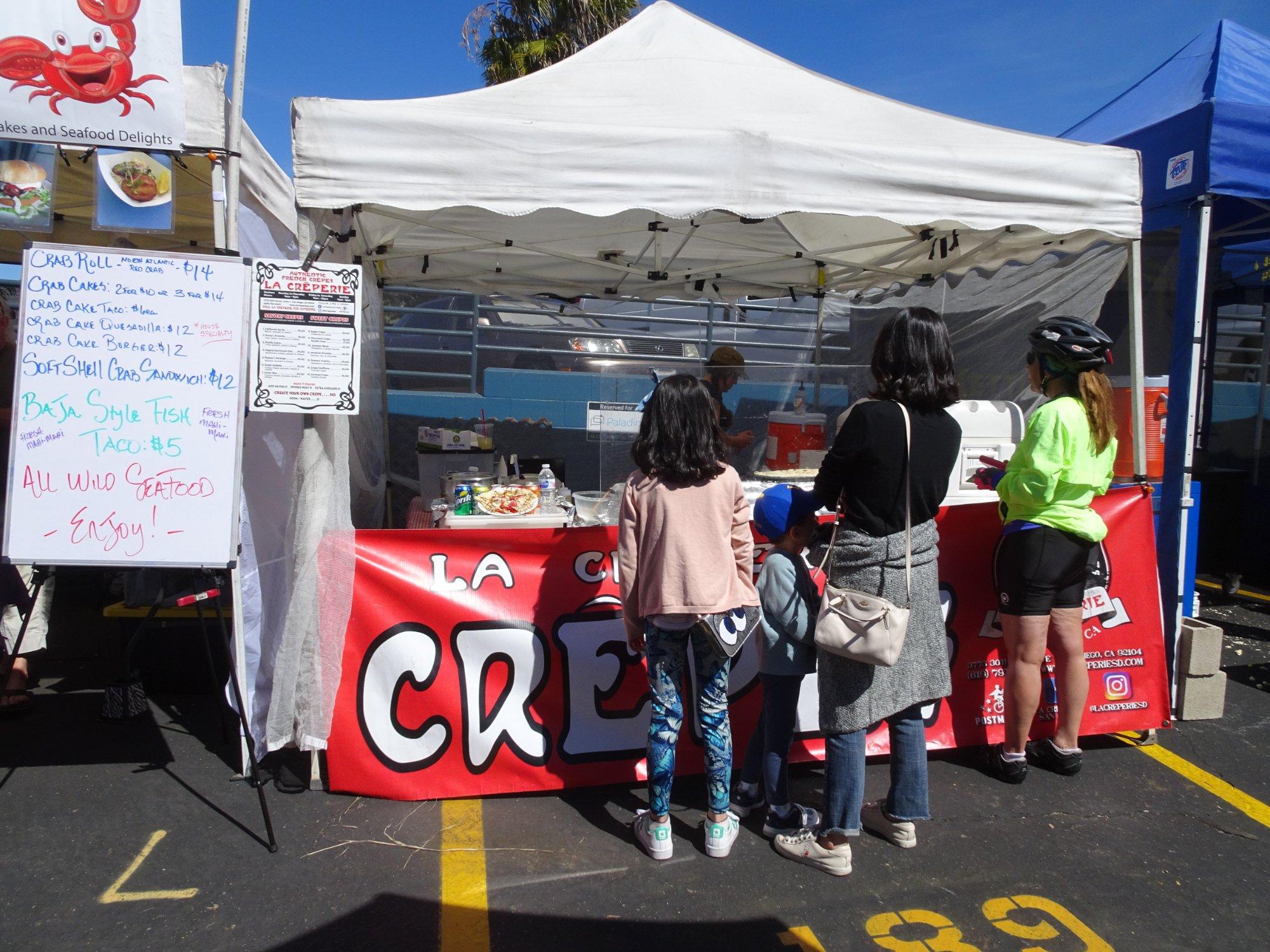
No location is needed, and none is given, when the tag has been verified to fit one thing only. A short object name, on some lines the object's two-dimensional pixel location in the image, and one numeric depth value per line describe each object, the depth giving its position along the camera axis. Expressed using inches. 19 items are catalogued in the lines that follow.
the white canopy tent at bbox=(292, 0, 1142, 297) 125.6
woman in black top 107.3
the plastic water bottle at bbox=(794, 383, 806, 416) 225.8
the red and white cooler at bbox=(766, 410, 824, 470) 207.2
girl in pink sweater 109.1
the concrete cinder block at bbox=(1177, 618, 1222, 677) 161.9
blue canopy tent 162.1
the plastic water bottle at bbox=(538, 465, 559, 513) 169.5
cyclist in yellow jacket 127.6
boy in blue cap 115.0
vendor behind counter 215.0
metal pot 173.8
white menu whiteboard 111.3
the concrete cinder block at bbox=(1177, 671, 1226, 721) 165.8
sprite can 161.0
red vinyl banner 128.4
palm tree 536.7
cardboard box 222.4
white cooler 172.9
